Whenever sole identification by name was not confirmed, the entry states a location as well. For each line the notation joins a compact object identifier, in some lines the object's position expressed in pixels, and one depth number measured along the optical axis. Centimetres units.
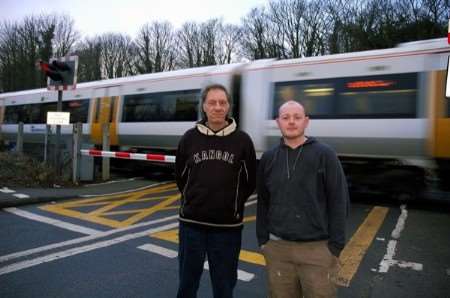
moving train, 770
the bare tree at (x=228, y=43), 4959
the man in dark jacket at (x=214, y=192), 272
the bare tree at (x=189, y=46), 5125
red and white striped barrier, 1010
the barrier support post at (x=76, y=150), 1025
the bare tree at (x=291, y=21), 4269
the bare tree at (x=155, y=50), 5197
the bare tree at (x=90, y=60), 5144
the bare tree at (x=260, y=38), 4403
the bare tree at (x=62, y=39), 4812
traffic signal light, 970
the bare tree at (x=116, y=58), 5381
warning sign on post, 979
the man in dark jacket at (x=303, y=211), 246
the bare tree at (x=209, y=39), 5044
